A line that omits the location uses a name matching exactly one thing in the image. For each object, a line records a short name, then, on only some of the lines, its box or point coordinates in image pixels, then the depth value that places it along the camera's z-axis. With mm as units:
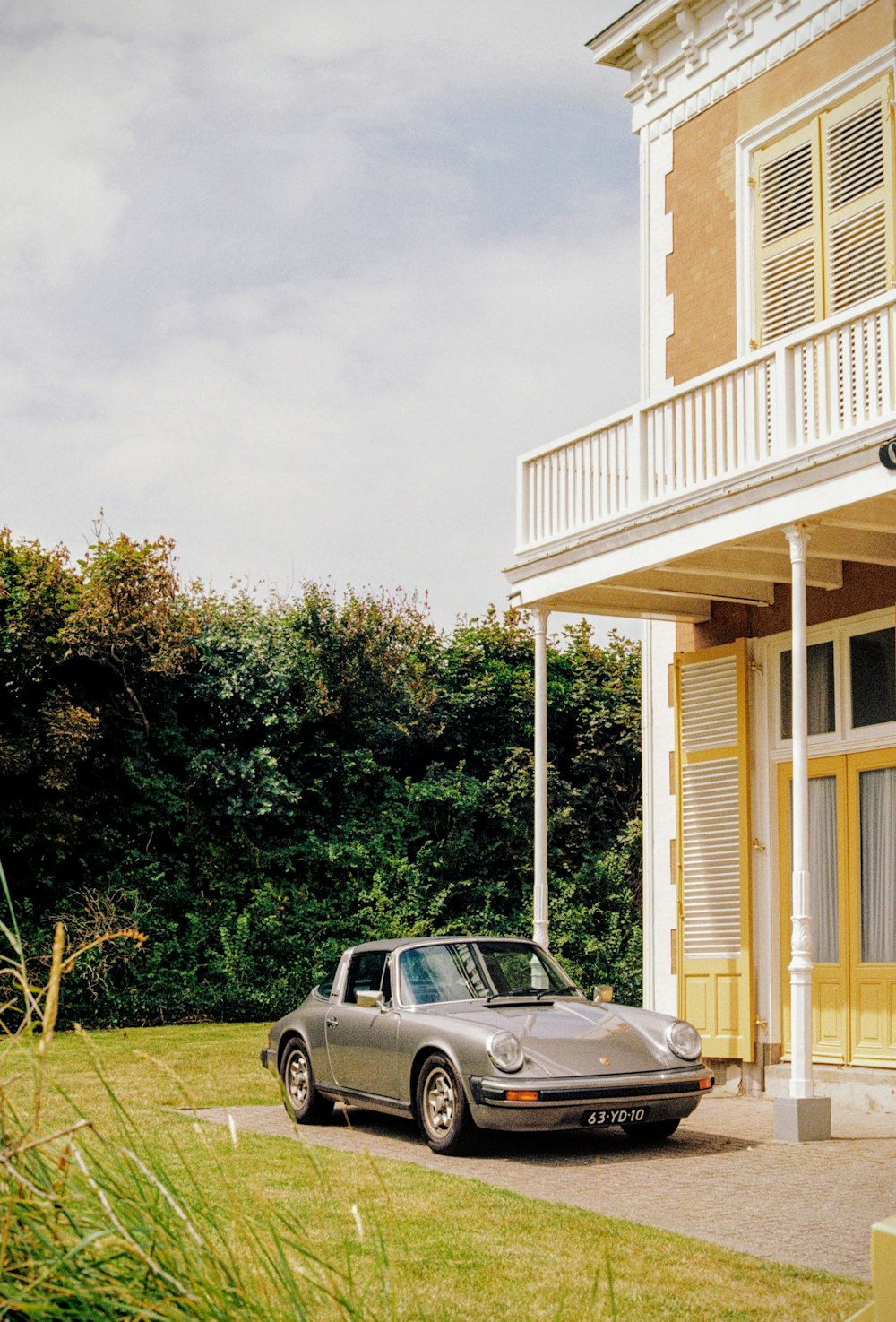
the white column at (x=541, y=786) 12844
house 10883
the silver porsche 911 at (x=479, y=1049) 8711
